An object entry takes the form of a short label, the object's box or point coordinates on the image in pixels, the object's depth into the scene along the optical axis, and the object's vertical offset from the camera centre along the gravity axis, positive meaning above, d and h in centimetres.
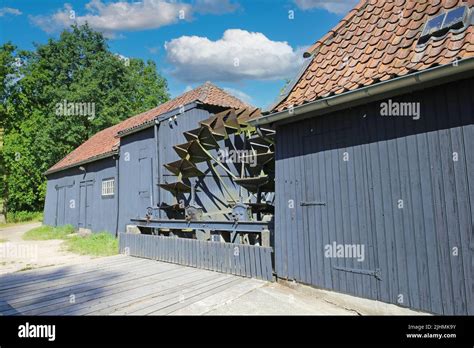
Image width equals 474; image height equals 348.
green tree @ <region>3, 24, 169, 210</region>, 2386 +878
